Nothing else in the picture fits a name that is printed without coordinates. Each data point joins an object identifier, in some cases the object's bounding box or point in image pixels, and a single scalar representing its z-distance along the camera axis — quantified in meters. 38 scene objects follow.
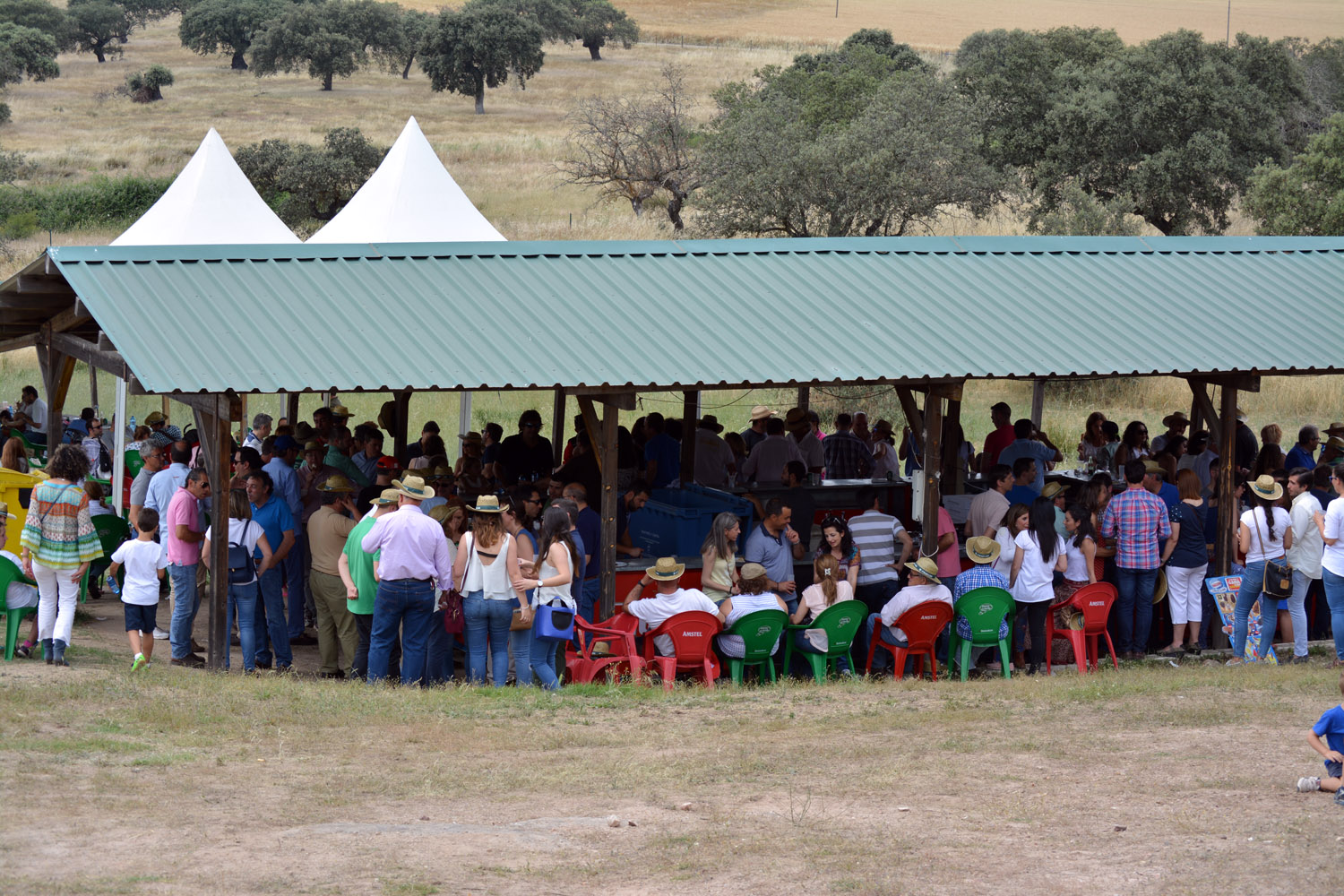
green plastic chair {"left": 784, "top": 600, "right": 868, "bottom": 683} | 18.12
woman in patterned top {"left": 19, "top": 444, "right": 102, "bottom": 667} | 16.92
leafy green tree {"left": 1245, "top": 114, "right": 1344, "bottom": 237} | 62.16
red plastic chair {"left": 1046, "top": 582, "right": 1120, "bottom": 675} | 19.45
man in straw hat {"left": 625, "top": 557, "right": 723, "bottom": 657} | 17.52
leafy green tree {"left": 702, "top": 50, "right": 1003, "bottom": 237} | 64.25
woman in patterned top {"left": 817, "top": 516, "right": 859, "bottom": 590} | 18.67
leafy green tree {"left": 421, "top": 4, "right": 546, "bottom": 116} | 121.00
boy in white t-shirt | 17.37
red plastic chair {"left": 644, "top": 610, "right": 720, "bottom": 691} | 17.48
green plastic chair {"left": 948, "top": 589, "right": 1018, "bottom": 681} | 18.67
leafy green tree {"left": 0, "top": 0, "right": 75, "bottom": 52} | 135.50
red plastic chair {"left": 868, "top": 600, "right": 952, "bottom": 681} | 18.45
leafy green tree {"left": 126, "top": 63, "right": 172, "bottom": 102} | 123.50
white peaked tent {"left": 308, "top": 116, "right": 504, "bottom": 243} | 33.03
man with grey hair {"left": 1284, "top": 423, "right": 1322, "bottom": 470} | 25.69
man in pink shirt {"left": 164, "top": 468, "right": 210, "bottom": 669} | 17.94
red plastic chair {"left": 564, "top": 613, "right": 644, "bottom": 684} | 17.67
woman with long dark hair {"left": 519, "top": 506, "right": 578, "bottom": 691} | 17.19
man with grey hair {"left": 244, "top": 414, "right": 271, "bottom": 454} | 27.55
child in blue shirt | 12.73
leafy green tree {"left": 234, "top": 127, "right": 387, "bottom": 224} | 83.06
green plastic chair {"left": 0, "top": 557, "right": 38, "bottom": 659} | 17.05
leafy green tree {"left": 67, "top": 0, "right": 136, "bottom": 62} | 142.87
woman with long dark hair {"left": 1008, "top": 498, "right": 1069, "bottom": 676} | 19.22
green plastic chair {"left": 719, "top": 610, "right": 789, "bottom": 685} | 17.73
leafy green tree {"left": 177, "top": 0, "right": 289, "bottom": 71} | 135.75
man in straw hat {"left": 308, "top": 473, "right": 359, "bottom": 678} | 18.14
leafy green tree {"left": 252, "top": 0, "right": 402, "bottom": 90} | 126.75
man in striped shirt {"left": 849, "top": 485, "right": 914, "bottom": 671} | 19.27
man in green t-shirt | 17.33
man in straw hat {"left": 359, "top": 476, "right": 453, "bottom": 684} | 16.91
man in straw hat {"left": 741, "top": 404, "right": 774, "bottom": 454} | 26.87
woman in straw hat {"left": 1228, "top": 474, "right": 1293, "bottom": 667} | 19.62
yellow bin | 20.44
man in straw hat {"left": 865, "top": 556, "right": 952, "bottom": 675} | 18.16
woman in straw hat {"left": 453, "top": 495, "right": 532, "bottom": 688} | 17.02
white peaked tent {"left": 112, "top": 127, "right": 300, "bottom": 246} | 32.62
